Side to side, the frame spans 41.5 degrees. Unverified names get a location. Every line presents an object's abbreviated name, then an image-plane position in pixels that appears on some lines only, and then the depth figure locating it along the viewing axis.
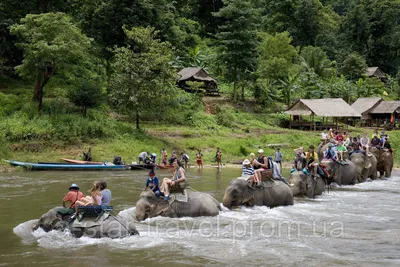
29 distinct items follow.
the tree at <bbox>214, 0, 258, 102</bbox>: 49.69
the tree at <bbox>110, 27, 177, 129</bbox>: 35.91
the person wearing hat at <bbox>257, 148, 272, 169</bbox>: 16.83
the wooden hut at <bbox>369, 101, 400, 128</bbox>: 54.19
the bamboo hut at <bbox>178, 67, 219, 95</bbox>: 51.72
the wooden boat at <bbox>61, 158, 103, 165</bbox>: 29.69
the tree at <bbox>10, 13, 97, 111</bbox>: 33.59
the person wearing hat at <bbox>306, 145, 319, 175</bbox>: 19.55
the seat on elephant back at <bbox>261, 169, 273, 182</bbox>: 16.62
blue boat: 28.41
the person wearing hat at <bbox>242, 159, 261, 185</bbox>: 16.11
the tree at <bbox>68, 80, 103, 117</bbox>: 36.34
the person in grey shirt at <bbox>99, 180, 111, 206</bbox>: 12.56
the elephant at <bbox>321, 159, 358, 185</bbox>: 22.27
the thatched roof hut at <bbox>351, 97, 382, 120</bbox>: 55.53
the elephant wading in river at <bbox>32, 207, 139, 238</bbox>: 11.92
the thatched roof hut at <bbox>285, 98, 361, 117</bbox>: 47.50
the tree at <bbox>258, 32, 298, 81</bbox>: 54.84
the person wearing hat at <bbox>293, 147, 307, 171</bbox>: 19.39
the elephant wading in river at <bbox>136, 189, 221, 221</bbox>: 14.15
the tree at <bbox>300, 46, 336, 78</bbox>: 62.53
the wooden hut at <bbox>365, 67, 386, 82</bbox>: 73.19
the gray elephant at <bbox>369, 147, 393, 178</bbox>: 27.81
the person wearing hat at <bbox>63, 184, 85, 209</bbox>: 12.51
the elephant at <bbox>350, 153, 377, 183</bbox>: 25.19
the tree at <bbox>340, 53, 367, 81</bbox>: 70.50
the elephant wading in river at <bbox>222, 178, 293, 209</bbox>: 15.69
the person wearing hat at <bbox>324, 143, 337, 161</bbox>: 22.40
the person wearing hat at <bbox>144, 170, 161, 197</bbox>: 14.41
